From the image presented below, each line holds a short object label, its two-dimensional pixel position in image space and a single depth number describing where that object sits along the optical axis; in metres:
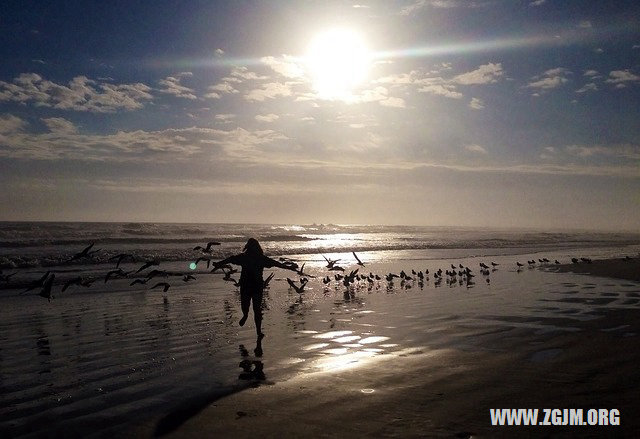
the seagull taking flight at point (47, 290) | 16.40
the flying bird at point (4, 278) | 21.12
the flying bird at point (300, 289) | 18.52
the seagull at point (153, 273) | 20.57
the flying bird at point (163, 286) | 19.60
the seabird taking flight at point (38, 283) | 18.08
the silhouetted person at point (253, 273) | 10.68
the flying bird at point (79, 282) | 19.34
